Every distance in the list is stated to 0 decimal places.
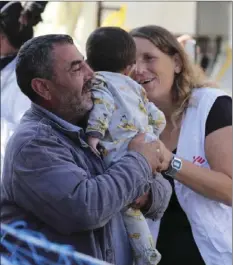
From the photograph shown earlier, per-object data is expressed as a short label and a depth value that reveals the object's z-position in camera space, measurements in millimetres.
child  5608
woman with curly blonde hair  6011
